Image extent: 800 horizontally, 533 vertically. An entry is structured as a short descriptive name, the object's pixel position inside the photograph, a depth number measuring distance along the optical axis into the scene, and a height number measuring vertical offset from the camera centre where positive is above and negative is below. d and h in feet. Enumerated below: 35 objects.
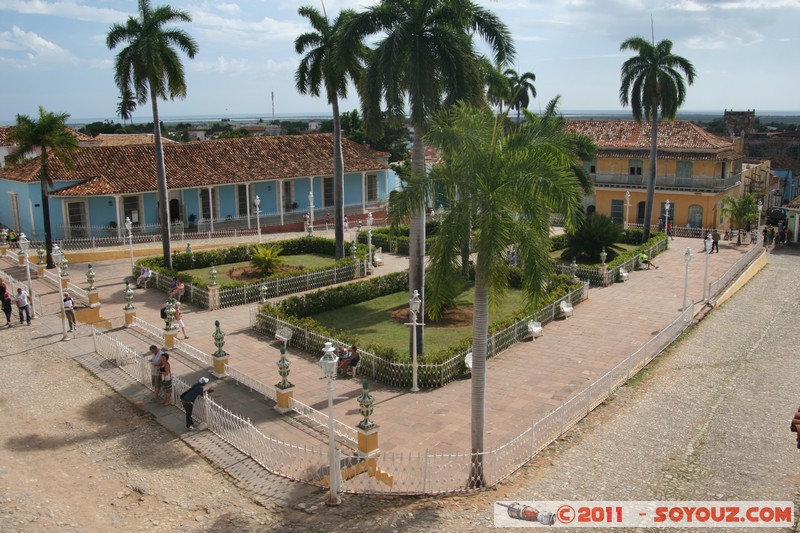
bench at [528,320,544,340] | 61.05 -16.76
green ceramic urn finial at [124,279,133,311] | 62.85 -14.15
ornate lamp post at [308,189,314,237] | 102.25 -12.27
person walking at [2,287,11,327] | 64.28 -14.97
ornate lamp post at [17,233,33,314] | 68.18 -9.85
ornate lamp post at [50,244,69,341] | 60.46 -10.87
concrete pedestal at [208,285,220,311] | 70.90 -15.87
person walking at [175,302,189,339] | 61.05 -15.78
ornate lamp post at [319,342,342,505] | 33.12 -15.24
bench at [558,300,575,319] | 67.97 -16.64
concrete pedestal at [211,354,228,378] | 50.47 -16.46
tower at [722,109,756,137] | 254.06 +7.47
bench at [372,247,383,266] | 92.12 -15.58
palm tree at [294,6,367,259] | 83.76 +9.35
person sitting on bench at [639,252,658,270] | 91.56 -15.94
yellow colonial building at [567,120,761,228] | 125.49 -5.95
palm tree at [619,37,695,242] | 101.14 +9.52
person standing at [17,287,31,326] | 63.67 -14.69
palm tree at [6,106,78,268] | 80.28 +0.70
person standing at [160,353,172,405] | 46.50 -16.11
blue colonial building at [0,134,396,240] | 99.09 -6.57
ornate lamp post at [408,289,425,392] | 48.60 -13.59
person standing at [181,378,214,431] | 41.91 -15.43
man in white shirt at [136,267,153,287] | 79.05 -15.28
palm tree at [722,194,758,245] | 111.24 -11.40
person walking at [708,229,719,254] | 103.55 -15.23
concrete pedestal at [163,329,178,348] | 56.29 -15.93
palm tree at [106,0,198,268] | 79.20 +10.59
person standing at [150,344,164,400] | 46.21 -15.25
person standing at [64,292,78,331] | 61.15 -14.94
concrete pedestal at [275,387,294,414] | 44.29 -16.54
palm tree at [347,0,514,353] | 51.26 +6.25
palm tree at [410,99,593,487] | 31.86 -2.52
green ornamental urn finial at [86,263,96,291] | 65.86 -12.84
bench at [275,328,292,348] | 52.65 -14.80
